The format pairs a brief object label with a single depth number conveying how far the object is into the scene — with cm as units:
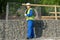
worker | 1095
